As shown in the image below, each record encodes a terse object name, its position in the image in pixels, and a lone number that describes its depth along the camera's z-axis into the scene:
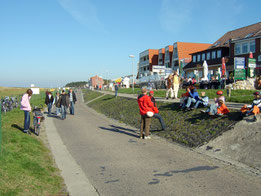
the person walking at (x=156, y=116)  9.95
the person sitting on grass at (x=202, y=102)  10.86
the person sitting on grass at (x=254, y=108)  7.80
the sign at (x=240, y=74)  17.73
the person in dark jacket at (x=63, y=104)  16.23
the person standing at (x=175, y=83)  16.22
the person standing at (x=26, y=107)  9.98
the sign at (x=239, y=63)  16.95
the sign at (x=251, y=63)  17.12
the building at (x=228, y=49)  34.31
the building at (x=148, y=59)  69.19
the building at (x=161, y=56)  65.75
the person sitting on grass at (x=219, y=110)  9.03
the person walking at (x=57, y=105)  16.73
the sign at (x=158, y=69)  36.47
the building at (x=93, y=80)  166.75
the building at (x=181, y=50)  55.56
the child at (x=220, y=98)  9.64
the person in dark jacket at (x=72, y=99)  18.90
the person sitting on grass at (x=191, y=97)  11.15
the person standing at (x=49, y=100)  18.65
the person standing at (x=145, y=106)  9.16
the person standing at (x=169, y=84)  16.57
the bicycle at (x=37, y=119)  10.30
